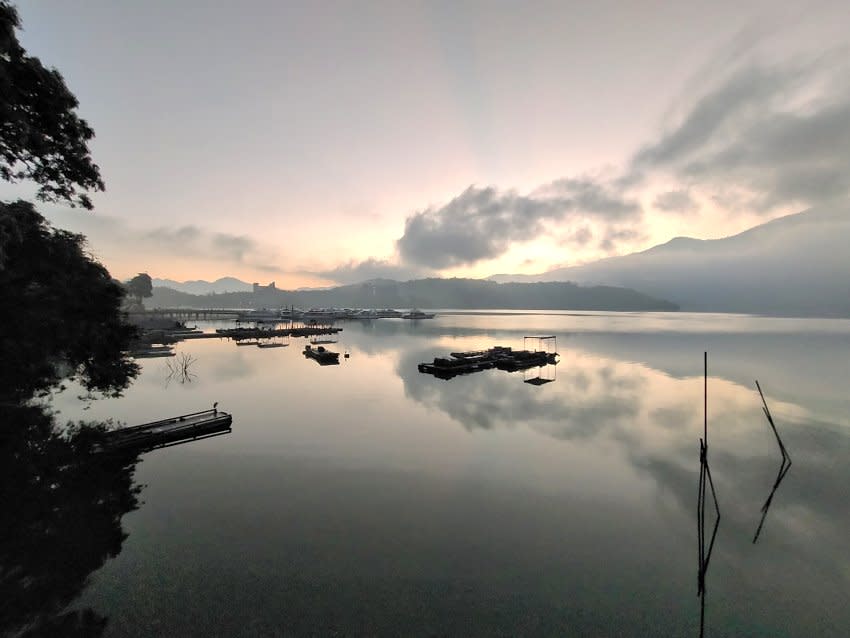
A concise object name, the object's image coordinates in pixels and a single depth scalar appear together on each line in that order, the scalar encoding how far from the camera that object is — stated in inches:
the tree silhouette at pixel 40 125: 580.7
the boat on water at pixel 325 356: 2359.7
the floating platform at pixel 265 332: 3706.7
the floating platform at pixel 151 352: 2449.3
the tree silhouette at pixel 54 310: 779.4
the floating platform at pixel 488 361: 2075.5
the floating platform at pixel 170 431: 880.3
